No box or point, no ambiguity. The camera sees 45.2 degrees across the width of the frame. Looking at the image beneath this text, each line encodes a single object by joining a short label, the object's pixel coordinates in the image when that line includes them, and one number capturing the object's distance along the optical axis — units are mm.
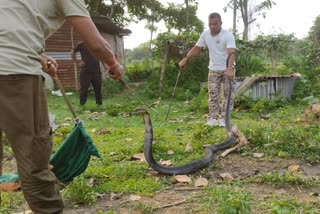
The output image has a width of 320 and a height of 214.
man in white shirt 6305
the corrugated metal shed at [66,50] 15148
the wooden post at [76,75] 14688
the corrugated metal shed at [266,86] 9836
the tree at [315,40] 12773
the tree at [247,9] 18725
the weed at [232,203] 2488
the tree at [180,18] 28494
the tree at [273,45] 12141
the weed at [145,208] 3012
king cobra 3879
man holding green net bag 1981
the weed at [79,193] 3242
